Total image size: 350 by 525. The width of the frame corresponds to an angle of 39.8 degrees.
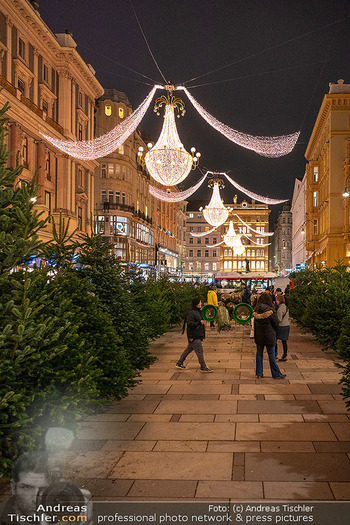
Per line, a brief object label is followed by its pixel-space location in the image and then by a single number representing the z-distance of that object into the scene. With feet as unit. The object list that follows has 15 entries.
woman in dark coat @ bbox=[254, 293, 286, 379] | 34.65
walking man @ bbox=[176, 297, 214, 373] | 37.63
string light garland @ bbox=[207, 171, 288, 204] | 98.04
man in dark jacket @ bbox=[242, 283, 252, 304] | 75.10
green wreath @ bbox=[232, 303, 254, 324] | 62.44
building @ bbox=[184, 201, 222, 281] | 431.43
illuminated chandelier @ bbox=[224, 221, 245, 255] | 164.79
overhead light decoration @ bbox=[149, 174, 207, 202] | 112.98
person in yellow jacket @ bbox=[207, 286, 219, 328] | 69.19
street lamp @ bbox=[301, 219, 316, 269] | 189.07
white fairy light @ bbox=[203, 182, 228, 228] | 106.83
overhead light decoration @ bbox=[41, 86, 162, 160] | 55.31
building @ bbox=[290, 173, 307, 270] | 251.07
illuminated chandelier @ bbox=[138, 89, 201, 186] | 55.11
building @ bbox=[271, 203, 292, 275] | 495.00
